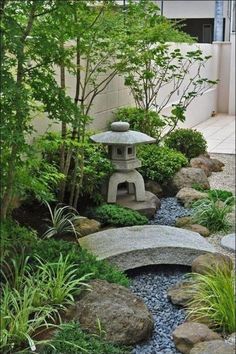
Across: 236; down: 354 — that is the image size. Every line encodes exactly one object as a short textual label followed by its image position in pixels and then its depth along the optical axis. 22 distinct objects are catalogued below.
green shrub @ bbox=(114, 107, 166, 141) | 5.22
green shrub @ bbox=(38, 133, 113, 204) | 3.98
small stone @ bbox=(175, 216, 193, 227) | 3.87
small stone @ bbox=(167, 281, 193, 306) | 2.69
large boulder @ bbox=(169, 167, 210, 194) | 4.78
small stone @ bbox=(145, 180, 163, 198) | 4.65
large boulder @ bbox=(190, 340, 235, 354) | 2.08
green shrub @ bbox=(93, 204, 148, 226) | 3.75
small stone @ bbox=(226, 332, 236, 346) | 2.20
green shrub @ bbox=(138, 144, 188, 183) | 4.72
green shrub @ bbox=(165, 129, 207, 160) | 5.67
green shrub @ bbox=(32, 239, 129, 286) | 2.65
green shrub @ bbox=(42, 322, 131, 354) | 2.15
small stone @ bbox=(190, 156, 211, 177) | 5.44
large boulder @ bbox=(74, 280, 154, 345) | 2.29
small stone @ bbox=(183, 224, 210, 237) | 3.70
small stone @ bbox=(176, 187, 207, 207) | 4.40
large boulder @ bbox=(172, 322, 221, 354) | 2.24
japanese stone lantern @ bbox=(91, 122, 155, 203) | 4.18
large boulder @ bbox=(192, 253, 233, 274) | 2.82
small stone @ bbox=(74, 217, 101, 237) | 3.55
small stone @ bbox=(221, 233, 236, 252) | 3.02
